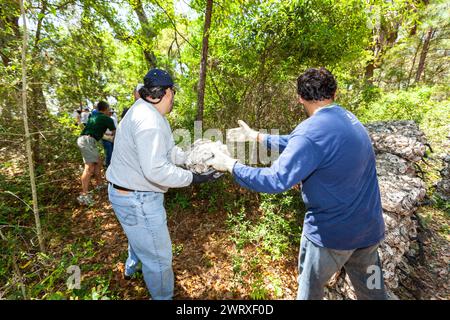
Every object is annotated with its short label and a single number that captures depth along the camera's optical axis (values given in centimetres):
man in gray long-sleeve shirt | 188
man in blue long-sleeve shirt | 164
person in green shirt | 470
